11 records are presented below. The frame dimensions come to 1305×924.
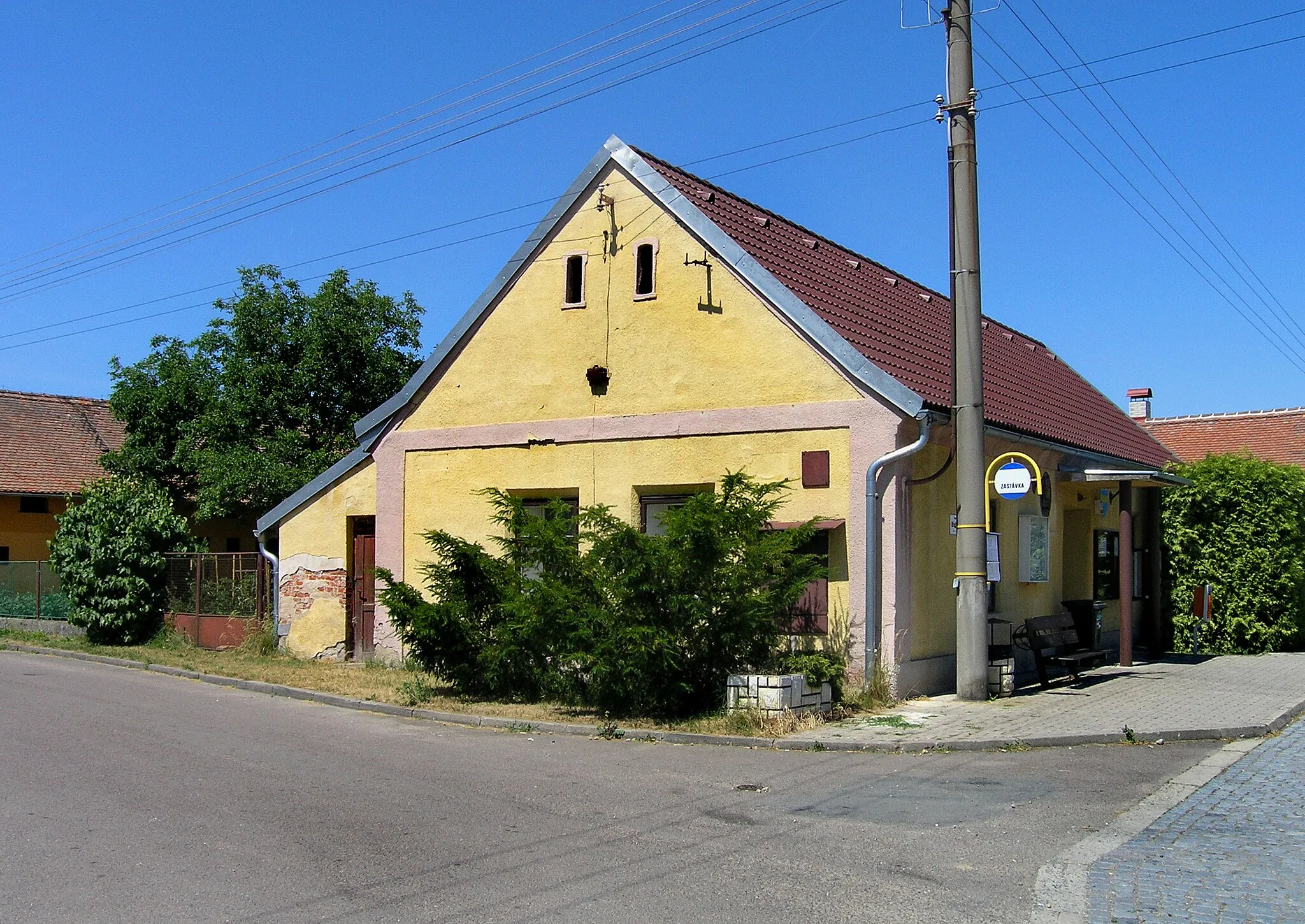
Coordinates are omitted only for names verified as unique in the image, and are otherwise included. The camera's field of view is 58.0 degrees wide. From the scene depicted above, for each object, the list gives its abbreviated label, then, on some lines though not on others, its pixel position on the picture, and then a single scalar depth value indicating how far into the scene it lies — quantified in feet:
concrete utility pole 42.14
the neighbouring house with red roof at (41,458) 113.09
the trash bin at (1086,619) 57.98
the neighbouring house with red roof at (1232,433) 102.53
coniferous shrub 38.42
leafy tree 92.89
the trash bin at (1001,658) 44.34
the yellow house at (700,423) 43.93
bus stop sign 42.91
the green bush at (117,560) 69.82
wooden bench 46.34
